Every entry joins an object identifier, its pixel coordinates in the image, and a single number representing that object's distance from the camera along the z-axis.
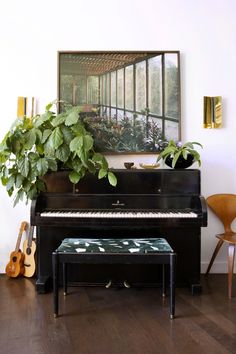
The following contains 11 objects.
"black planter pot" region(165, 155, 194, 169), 3.15
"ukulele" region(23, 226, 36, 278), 3.44
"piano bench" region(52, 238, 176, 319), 2.56
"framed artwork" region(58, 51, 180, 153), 3.54
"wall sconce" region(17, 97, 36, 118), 3.52
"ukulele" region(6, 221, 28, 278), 3.45
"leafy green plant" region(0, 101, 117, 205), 2.87
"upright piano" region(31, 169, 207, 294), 3.11
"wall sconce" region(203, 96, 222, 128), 3.54
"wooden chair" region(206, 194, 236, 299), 3.46
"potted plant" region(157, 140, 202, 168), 3.07
